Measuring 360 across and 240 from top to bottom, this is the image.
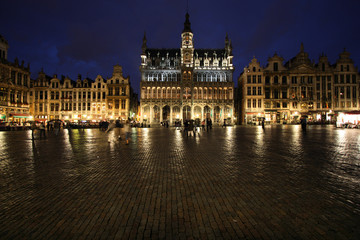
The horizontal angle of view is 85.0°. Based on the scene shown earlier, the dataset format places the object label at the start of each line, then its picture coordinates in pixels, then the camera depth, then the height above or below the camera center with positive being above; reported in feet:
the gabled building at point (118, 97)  193.47 +25.79
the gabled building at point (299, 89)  184.75 +31.35
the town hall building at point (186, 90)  208.13 +34.94
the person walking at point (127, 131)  41.86 -1.72
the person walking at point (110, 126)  42.98 -0.65
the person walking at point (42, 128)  59.72 -1.33
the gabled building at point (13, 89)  130.52 +24.70
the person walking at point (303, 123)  71.53 -0.72
